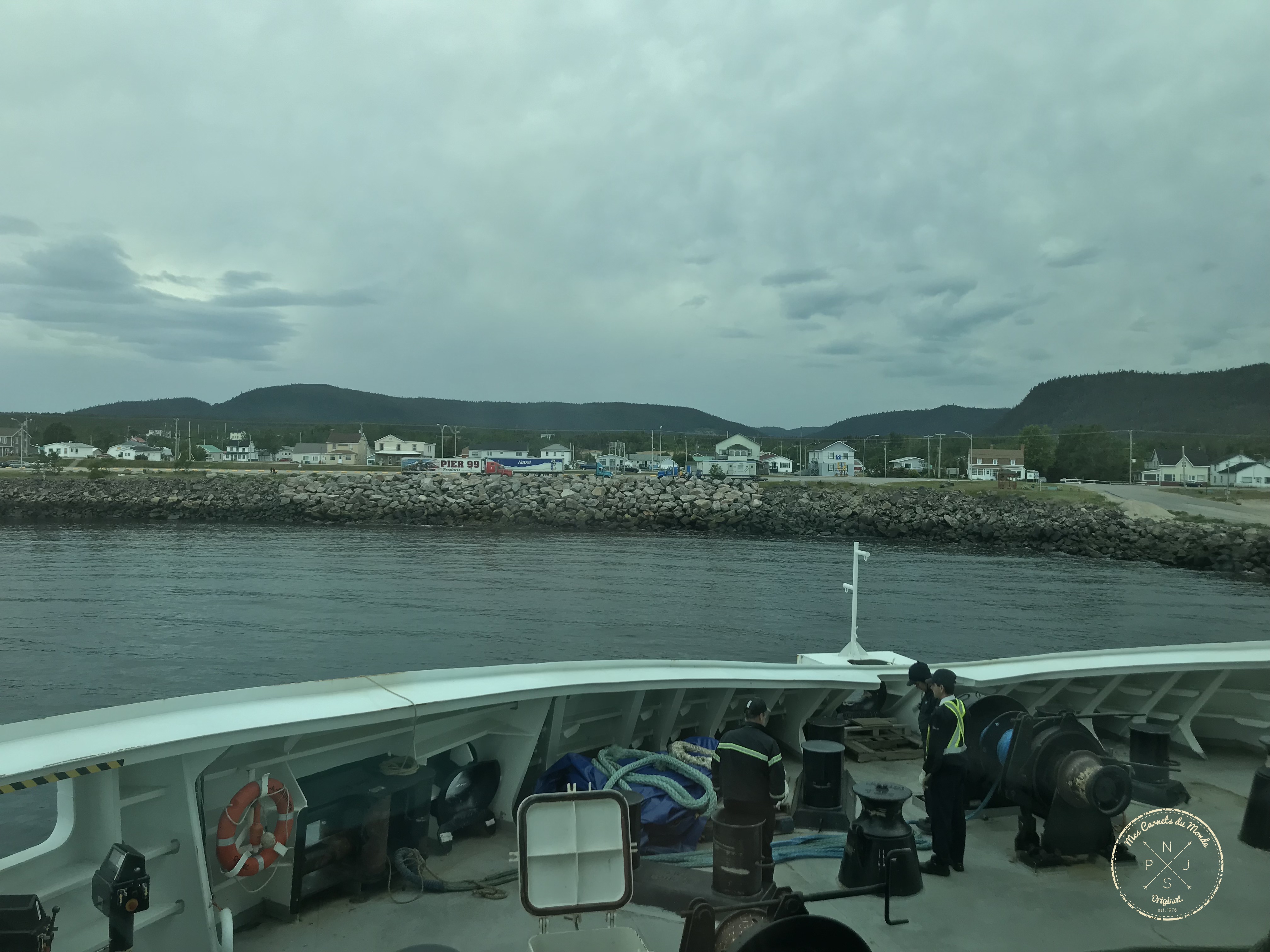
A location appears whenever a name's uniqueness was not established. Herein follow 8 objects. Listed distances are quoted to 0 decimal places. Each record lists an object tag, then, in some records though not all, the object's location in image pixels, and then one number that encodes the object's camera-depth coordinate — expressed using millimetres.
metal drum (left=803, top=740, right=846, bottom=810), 5250
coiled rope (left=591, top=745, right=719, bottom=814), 4855
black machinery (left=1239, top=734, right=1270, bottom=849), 4812
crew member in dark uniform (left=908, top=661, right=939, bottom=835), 4766
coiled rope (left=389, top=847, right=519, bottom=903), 4176
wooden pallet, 6418
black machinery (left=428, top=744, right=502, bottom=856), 4684
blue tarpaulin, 4762
